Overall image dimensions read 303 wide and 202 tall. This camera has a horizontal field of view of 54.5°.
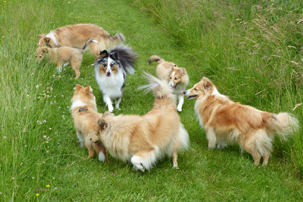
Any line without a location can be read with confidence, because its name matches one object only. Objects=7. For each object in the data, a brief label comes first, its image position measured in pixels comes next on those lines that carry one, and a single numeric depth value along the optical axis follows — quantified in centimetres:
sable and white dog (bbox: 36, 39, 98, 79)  748
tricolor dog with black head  642
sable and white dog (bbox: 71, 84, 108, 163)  429
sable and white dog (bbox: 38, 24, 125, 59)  856
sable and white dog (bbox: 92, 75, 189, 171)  390
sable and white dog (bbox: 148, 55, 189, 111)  677
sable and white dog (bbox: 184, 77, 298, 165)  422
